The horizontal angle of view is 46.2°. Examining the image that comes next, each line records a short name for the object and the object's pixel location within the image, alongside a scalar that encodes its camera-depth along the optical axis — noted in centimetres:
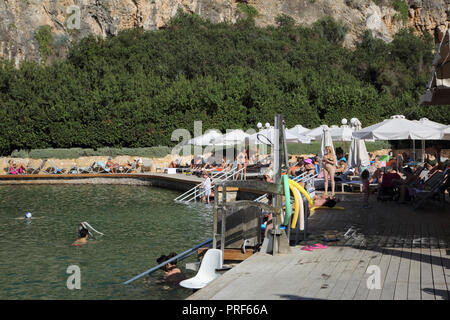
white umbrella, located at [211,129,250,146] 2358
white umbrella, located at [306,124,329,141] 2189
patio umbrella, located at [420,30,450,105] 598
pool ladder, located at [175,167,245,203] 1792
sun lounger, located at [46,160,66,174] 2822
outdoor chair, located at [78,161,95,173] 2841
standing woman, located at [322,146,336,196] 1325
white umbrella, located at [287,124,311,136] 2318
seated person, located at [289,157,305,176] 1708
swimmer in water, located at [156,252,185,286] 796
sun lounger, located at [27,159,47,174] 2821
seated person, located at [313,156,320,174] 1702
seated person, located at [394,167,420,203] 1212
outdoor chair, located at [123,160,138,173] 2932
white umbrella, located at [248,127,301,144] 2068
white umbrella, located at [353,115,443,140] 1477
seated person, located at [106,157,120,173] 2840
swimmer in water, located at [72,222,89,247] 1132
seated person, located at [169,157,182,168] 2834
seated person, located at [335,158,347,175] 1736
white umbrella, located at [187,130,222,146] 2623
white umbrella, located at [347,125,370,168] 1595
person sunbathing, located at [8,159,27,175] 2814
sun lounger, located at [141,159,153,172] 2980
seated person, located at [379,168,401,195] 1259
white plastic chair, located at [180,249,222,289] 693
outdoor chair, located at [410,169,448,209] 1075
